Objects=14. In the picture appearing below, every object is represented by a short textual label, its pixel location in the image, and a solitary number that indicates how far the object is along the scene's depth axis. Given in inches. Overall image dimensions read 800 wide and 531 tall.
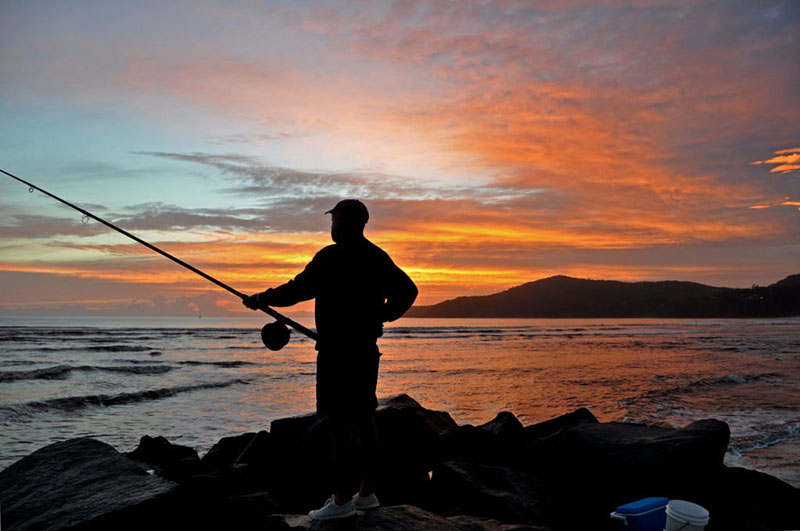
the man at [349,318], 156.9
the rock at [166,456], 254.1
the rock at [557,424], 283.7
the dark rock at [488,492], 192.7
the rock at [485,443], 261.9
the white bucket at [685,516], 138.6
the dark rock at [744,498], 199.3
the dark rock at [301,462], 235.1
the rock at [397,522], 147.6
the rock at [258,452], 259.6
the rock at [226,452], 276.7
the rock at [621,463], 213.2
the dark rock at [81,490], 149.3
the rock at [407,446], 229.5
